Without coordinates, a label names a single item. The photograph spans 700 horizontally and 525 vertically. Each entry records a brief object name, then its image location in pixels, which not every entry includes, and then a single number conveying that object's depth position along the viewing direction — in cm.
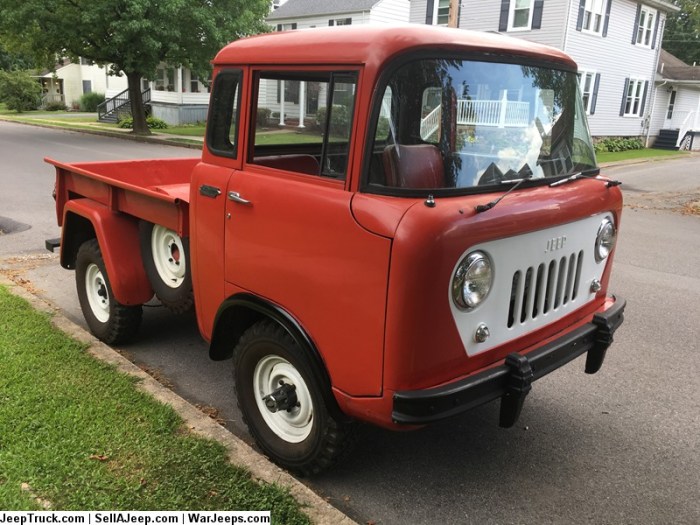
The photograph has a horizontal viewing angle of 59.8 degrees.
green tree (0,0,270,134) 2172
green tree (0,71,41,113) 4480
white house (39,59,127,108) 5153
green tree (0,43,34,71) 5775
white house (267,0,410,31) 3083
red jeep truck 253
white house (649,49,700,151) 3114
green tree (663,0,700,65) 4938
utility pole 1633
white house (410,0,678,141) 2211
